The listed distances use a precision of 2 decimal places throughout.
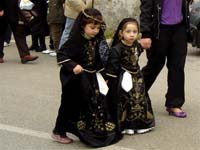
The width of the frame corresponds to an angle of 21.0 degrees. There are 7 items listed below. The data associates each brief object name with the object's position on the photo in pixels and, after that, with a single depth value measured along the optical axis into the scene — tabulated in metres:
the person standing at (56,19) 9.16
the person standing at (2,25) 8.71
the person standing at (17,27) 8.70
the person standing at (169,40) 5.48
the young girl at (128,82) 5.05
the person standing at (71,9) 8.15
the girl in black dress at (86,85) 4.77
